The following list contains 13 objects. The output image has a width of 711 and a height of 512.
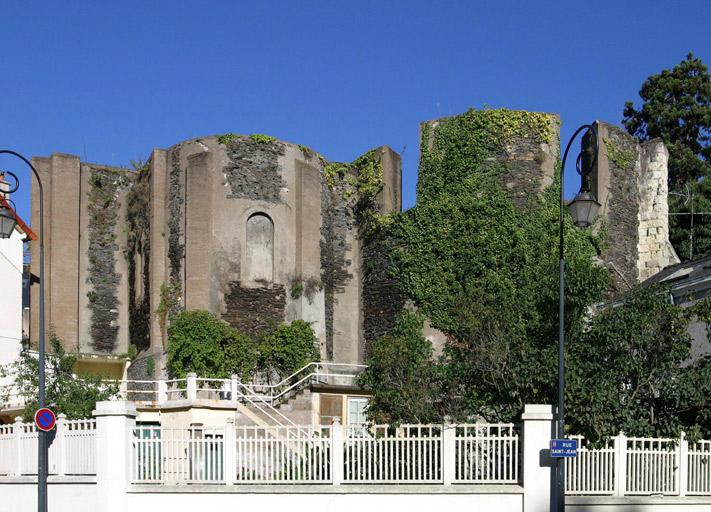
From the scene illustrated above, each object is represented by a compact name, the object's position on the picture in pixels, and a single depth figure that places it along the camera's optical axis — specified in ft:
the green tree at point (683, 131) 138.51
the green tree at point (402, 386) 62.08
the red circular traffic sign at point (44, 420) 56.74
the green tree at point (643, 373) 58.13
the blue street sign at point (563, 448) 51.01
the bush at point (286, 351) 105.09
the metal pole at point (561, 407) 50.85
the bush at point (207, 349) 102.73
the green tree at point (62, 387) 76.84
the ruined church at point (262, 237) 108.47
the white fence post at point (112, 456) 56.39
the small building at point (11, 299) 107.96
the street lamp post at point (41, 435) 55.83
